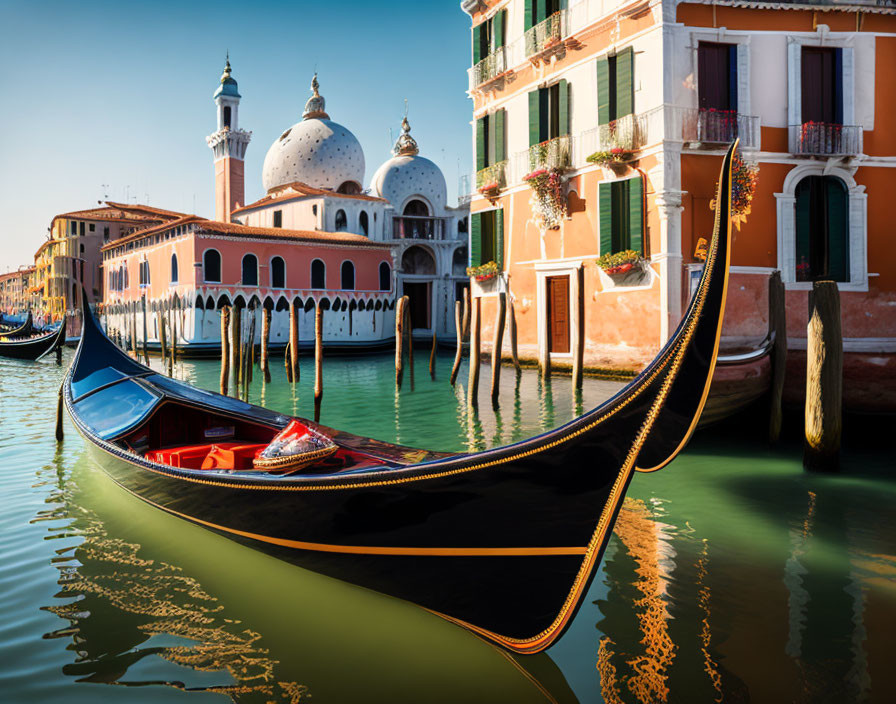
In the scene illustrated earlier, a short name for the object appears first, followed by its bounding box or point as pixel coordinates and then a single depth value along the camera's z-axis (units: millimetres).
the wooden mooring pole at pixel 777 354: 6891
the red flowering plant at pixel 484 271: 13703
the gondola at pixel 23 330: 22406
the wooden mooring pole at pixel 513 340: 12029
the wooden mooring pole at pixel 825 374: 5516
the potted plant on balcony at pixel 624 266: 10633
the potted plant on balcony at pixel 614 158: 10656
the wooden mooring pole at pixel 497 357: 9484
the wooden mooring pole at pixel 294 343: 10432
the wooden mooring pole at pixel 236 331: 11103
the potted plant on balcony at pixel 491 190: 13438
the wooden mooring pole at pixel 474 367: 9305
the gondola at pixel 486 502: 2291
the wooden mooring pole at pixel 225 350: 10284
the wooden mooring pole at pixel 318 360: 8195
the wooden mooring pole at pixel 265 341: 11422
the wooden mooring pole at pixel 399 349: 11086
